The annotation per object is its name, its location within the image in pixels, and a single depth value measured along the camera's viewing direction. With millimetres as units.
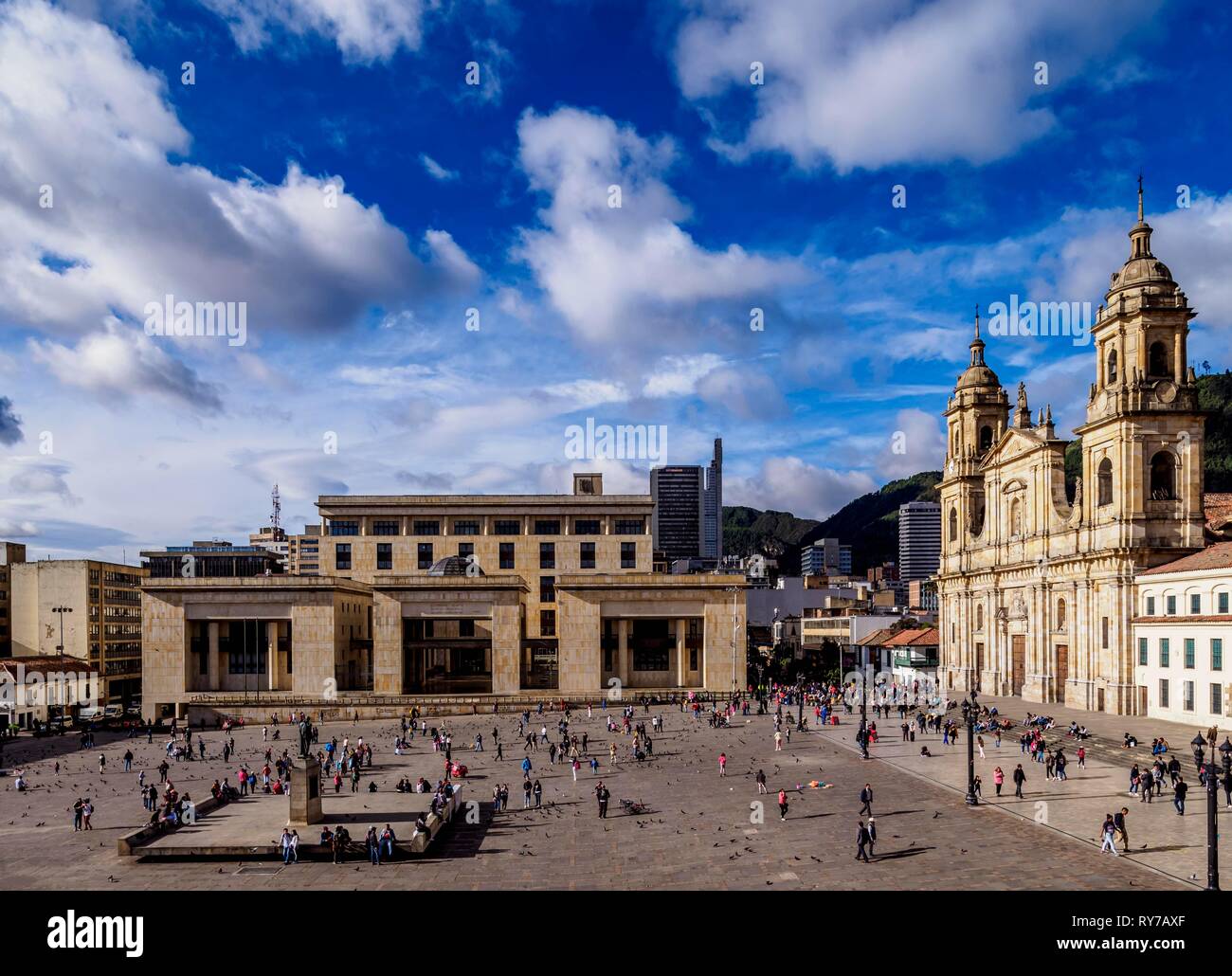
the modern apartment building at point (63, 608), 97750
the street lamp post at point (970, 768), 33562
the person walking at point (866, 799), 32059
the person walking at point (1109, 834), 26750
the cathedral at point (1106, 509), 56344
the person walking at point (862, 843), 27070
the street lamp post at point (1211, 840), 20906
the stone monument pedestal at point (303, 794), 32281
